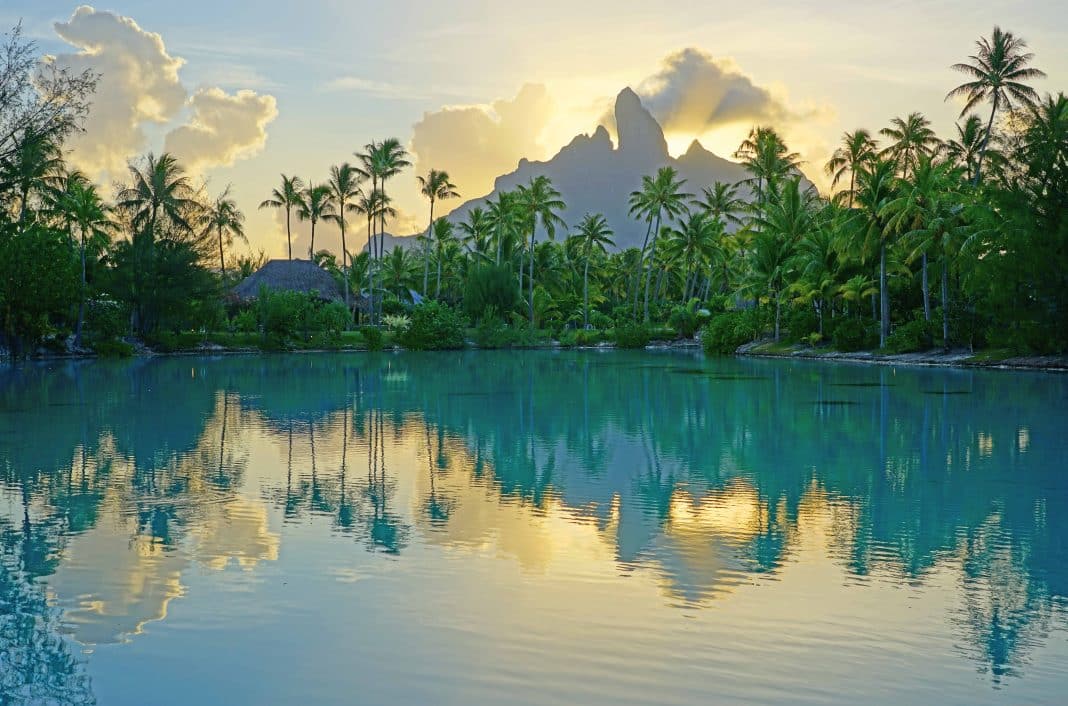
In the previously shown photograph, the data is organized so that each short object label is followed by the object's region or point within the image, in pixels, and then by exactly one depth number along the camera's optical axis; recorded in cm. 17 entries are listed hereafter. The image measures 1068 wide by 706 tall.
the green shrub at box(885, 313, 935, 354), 4144
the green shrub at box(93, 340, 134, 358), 4822
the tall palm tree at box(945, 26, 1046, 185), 4756
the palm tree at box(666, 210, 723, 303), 6550
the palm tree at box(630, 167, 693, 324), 6688
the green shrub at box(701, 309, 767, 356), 5331
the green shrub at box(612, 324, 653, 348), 6297
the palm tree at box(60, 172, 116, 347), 4756
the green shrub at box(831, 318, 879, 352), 4547
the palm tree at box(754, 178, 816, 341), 5262
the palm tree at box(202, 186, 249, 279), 6500
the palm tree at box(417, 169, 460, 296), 6769
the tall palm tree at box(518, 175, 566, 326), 6894
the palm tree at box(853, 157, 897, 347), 4262
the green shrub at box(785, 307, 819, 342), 4962
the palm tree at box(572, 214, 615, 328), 7431
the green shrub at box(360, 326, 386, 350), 5841
